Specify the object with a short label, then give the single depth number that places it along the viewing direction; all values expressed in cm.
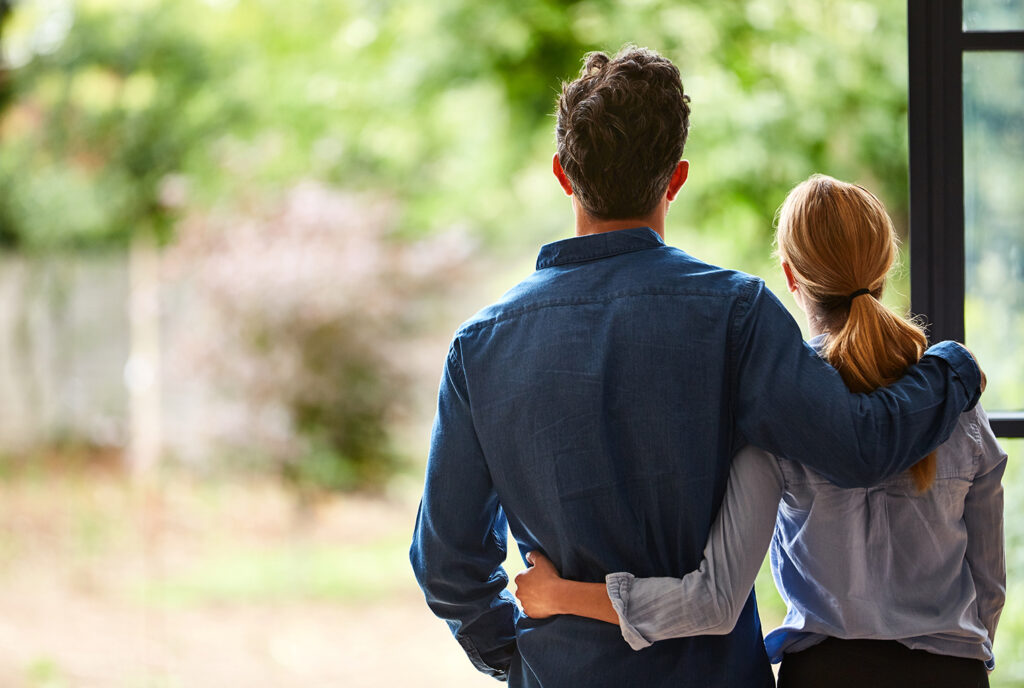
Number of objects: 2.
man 581
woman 586
